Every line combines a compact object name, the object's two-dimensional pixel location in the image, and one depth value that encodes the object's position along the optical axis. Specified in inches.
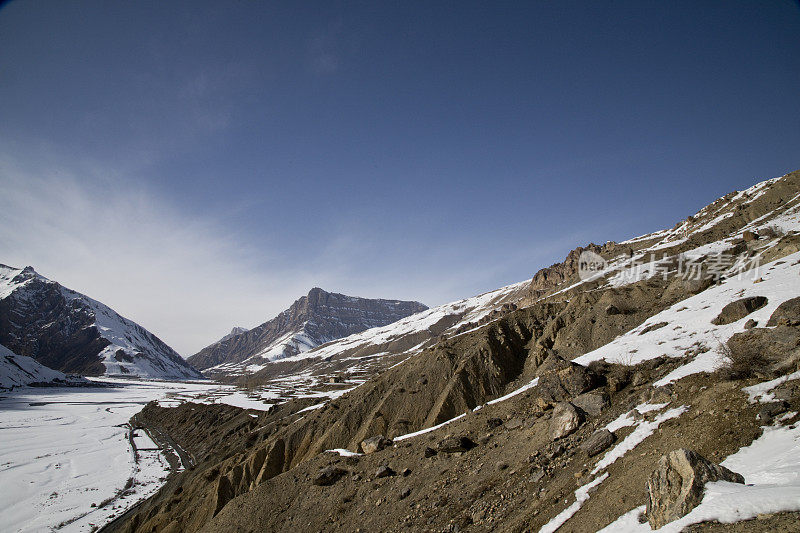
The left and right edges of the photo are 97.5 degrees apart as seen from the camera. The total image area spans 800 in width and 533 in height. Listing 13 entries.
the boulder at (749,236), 1666.6
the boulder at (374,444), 877.8
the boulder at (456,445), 705.0
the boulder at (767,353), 451.5
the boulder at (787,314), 558.9
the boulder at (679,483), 287.3
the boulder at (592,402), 594.5
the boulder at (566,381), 677.3
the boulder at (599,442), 490.3
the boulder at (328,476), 813.4
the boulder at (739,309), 698.8
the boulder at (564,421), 567.5
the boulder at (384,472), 745.6
